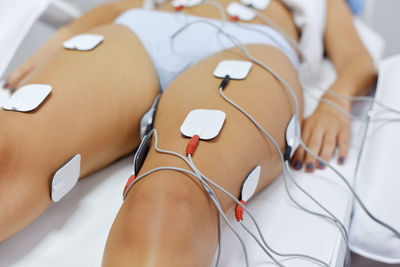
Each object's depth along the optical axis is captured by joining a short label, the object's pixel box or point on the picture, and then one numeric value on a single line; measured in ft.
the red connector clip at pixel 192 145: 1.72
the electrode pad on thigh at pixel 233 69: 2.21
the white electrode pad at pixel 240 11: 2.96
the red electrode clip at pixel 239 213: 1.79
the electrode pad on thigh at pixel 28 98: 1.96
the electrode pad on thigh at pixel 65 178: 1.94
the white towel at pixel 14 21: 3.04
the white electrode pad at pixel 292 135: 2.20
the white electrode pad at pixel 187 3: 3.09
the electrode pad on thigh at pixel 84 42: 2.42
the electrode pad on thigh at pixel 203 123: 1.81
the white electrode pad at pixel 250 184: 1.85
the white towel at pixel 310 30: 3.08
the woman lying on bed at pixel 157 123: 1.50
